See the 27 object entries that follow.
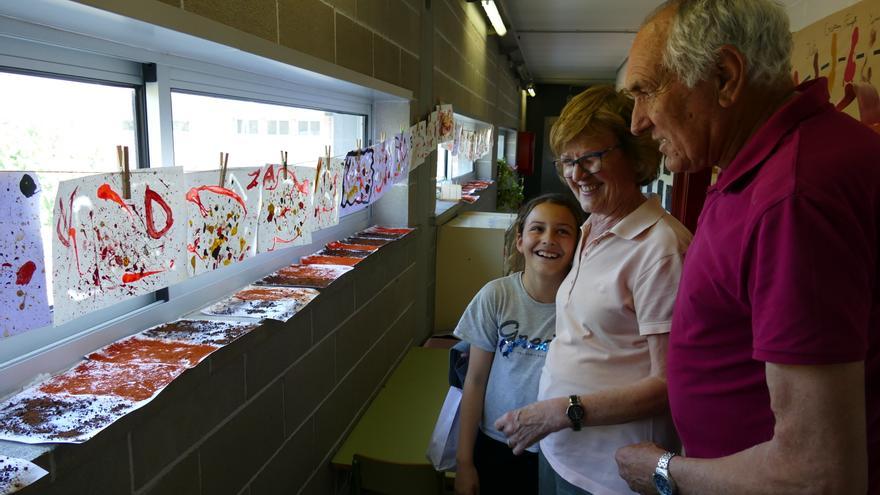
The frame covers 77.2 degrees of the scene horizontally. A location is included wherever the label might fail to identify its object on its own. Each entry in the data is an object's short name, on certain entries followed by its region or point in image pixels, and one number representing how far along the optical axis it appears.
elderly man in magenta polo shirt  0.62
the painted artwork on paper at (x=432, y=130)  3.37
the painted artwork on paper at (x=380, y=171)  2.52
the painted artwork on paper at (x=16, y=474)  0.81
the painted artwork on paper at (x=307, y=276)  1.94
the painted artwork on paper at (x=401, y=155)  2.76
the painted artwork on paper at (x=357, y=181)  2.24
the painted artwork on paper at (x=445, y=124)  3.66
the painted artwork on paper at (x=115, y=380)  1.08
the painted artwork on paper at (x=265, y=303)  1.60
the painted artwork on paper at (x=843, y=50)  1.79
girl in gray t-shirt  1.53
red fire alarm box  10.72
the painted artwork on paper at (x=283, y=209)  1.66
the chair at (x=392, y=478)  1.83
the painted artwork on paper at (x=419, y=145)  3.10
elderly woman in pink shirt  1.10
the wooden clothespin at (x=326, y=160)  2.02
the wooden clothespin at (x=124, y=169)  1.08
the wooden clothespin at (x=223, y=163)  1.43
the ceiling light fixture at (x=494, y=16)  4.50
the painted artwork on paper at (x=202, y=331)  1.38
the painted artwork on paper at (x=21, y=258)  0.88
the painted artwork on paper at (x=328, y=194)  2.00
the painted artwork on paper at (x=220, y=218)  1.34
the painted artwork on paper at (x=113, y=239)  1.00
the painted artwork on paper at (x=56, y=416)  0.92
